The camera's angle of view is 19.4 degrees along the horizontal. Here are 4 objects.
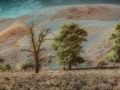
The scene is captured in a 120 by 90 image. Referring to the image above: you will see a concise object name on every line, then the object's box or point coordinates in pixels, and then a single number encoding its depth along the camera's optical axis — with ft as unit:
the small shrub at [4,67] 210.14
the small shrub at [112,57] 209.79
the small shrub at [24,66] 245.12
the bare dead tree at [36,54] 152.91
